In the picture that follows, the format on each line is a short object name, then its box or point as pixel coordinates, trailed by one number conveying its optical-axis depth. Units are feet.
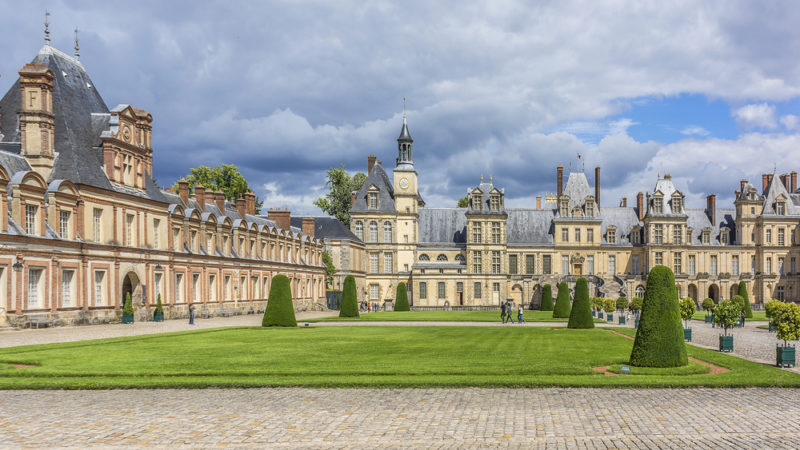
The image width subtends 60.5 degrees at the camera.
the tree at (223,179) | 245.86
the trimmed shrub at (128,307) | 128.47
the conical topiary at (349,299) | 162.61
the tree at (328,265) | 253.24
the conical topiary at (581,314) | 123.75
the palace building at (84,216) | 108.47
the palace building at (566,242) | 268.82
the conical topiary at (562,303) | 165.07
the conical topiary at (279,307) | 123.54
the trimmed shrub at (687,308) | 108.90
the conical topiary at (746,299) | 174.66
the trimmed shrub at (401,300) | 225.76
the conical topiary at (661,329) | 59.47
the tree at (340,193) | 304.30
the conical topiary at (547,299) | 226.58
